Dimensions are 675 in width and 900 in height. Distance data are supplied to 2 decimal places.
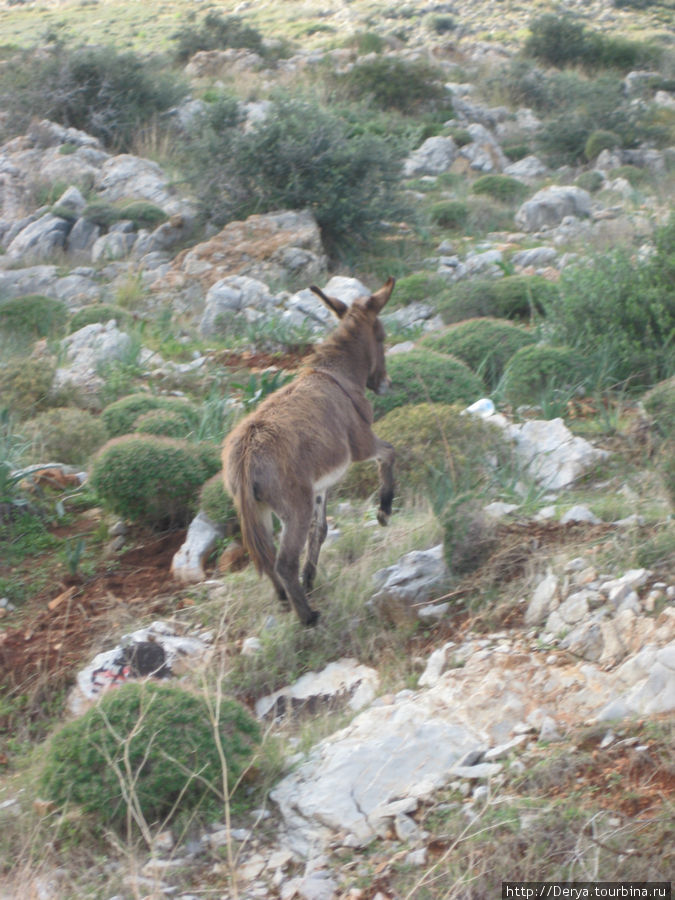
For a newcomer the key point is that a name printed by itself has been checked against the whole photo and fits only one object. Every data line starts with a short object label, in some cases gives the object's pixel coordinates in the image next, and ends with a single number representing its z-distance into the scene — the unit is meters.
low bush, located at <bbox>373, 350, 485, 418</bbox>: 17.20
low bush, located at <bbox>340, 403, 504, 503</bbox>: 14.40
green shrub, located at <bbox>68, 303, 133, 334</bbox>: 25.58
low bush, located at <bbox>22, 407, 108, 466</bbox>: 17.70
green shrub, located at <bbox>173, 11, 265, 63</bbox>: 67.06
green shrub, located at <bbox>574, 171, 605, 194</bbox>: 40.41
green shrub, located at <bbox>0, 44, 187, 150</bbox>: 46.06
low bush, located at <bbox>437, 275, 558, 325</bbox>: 23.81
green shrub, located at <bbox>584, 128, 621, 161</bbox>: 44.94
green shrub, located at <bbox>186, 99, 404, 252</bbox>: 32.72
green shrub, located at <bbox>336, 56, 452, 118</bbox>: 53.87
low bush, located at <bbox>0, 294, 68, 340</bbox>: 26.00
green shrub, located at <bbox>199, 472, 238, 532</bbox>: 14.09
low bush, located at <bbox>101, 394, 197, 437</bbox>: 17.75
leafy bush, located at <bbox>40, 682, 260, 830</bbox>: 8.25
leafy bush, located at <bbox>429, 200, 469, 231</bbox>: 36.28
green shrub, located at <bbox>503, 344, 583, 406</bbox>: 17.62
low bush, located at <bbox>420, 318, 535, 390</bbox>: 19.58
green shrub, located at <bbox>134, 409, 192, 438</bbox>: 16.62
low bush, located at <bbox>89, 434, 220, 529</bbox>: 14.52
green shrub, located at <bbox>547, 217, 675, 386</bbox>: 18.11
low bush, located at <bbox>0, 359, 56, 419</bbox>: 19.42
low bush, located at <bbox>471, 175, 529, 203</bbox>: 39.97
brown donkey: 10.57
